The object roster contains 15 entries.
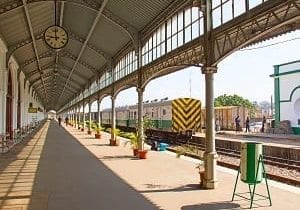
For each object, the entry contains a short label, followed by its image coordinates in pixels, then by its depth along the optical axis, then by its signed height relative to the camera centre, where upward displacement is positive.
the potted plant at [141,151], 17.34 -1.36
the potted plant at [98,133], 31.95 -1.13
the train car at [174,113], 28.36 +0.31
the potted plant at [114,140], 24.85 -1.29
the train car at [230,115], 46.19 +0.24
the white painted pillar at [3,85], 20.33 +1.63
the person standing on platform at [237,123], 39.69 -0.55
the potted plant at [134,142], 18.45 -1.06
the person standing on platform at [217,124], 42.67 -0.76
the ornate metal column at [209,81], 10.82 +0.94
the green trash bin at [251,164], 8.82 -0.98
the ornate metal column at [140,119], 18.30 -0.05
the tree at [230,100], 100.69 +4.19
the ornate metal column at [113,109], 25.93 +0.53
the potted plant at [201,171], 10.79 -1.40
